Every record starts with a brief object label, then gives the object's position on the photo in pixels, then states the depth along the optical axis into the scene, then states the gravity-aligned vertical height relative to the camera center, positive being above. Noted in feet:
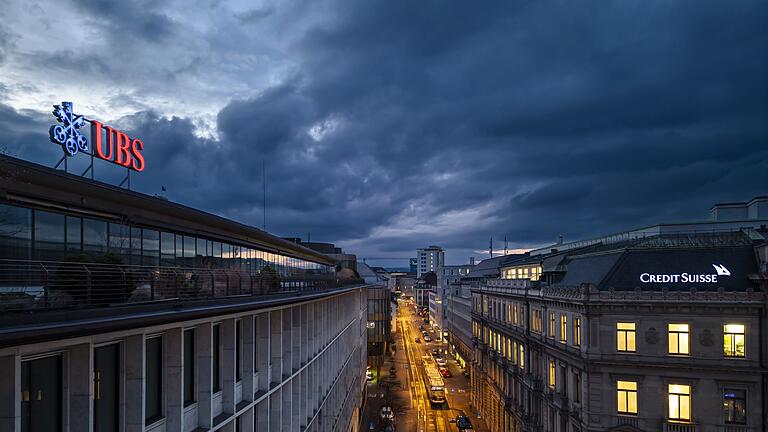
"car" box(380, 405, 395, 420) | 246.47 -84.24
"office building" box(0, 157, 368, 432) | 38.32 -8.16
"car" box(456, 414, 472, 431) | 239.71 -86.80
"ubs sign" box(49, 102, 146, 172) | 71.15 +14.20
